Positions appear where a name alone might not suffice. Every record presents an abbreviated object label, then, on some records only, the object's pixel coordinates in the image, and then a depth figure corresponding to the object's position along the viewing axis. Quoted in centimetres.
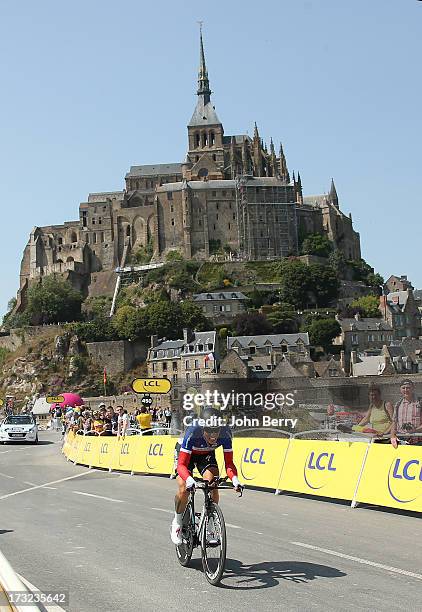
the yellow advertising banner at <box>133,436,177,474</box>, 2140
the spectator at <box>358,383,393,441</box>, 1545
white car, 4022
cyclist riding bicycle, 965
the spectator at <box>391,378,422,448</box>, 1467
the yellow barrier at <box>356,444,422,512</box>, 1344
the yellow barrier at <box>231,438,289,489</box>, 1733
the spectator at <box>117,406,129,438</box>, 2518
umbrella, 7362
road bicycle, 880
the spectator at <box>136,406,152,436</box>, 2767
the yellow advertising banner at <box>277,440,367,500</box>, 1506
